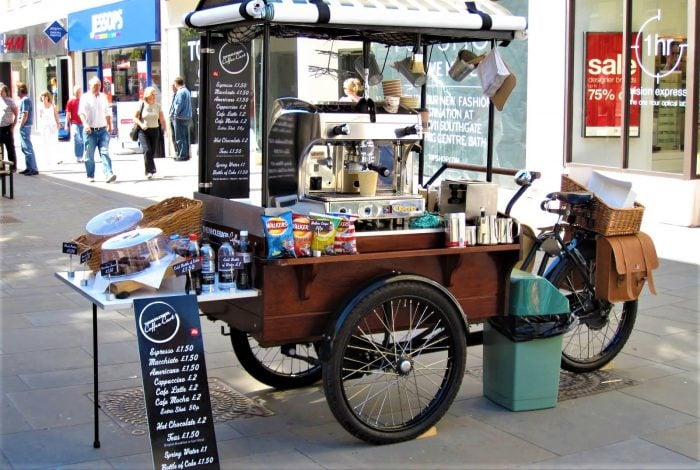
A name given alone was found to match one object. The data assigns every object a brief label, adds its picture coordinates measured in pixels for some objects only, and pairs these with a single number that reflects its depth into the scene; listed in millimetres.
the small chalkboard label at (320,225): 4340
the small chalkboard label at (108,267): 4154
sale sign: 12258
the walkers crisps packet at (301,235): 4328
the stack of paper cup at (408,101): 5109
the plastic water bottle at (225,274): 4309
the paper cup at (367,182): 4816
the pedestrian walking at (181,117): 19297
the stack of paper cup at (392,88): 5027
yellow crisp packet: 4344
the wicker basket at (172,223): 4590
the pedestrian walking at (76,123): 20391
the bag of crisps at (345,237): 4402
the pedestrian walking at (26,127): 16766
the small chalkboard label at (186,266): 4184
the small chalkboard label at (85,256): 4500
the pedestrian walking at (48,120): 20734
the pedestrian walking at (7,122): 15539
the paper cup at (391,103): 4934
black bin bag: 5027
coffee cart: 4395
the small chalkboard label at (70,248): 4484
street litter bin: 5031
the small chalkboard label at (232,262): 4266
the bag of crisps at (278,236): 4270
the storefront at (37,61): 31328
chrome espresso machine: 4691
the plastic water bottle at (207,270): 4324
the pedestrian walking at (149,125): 16859
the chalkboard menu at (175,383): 4066
